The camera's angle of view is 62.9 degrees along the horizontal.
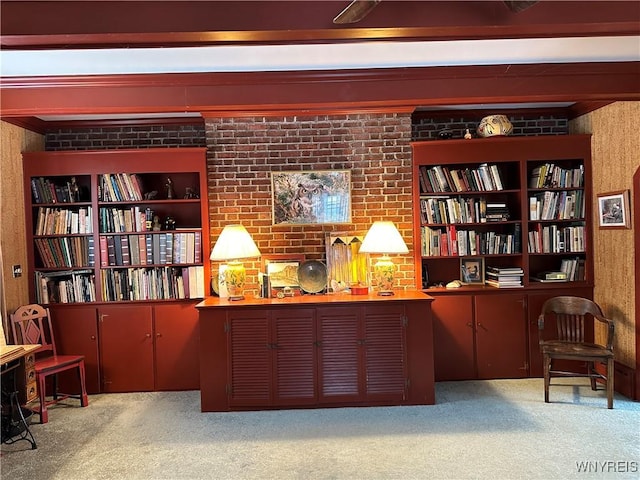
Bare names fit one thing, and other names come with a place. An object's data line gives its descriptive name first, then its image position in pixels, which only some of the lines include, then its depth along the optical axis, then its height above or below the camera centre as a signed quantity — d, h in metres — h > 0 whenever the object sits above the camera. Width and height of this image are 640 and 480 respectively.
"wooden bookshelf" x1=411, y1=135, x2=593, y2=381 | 5.10 -0.15
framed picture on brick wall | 4.98 +0.42
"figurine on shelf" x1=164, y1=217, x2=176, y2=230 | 5.14 +0.21
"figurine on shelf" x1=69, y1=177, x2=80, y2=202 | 5.04 +0.54
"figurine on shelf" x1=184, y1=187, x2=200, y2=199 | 5.17 +0.51
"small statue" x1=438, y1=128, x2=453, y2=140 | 5.19 +1.02
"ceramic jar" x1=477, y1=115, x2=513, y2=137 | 5.05 +1.07
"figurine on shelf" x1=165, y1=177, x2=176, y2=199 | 5.14 +0.55
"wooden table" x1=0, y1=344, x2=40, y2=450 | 3.79 -1.12
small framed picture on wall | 4.54 +0.21
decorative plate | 4.85 -0.33
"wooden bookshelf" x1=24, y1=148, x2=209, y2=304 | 4.97 +0.19
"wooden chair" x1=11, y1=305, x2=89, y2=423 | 4.30 -0.95
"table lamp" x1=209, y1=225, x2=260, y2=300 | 4.52 -0.07
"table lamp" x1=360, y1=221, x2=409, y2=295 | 4.58 -0.07
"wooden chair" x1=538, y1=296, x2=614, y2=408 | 4.29 -0.96
